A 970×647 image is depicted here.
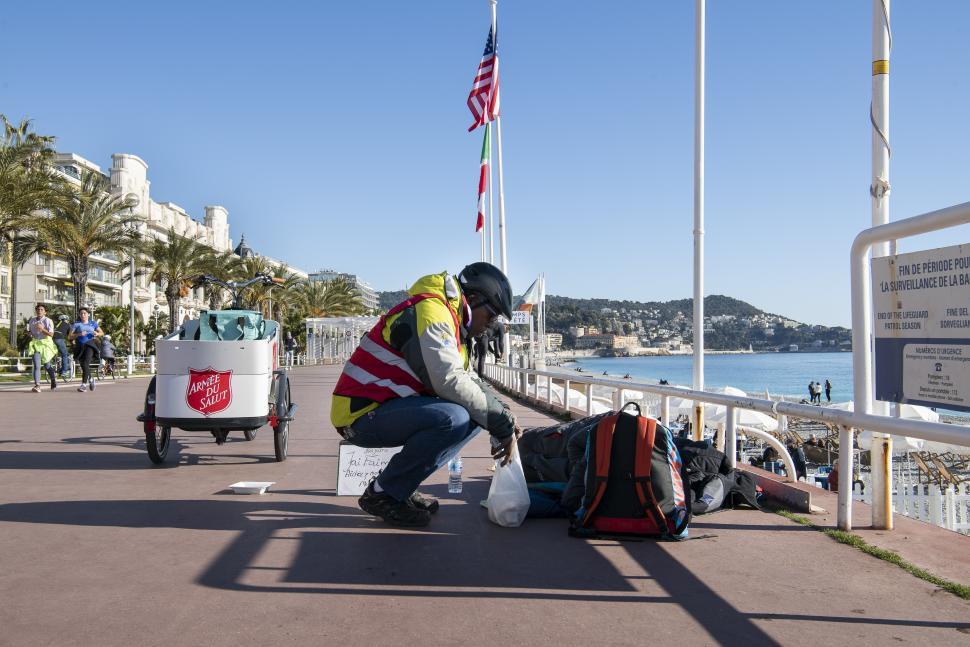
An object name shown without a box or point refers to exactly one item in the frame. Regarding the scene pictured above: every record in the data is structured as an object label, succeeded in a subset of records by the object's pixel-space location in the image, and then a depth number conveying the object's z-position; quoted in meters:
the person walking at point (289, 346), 42.95
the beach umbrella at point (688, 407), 24.66
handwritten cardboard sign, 5.83
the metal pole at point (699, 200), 8.98
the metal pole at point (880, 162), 4.72
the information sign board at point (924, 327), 3.87
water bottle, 5.95
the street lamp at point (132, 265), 30.07
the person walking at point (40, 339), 16.52
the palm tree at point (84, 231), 33.12
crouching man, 4.47
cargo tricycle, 6.80
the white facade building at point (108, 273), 68.06
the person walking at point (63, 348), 18.00
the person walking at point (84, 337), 17.11
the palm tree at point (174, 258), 43.50
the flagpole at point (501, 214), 26.67
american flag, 20.16
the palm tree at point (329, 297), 75.50
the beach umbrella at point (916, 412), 19.78
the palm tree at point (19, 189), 25.19
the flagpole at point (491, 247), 31.69
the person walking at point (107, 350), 23.46
